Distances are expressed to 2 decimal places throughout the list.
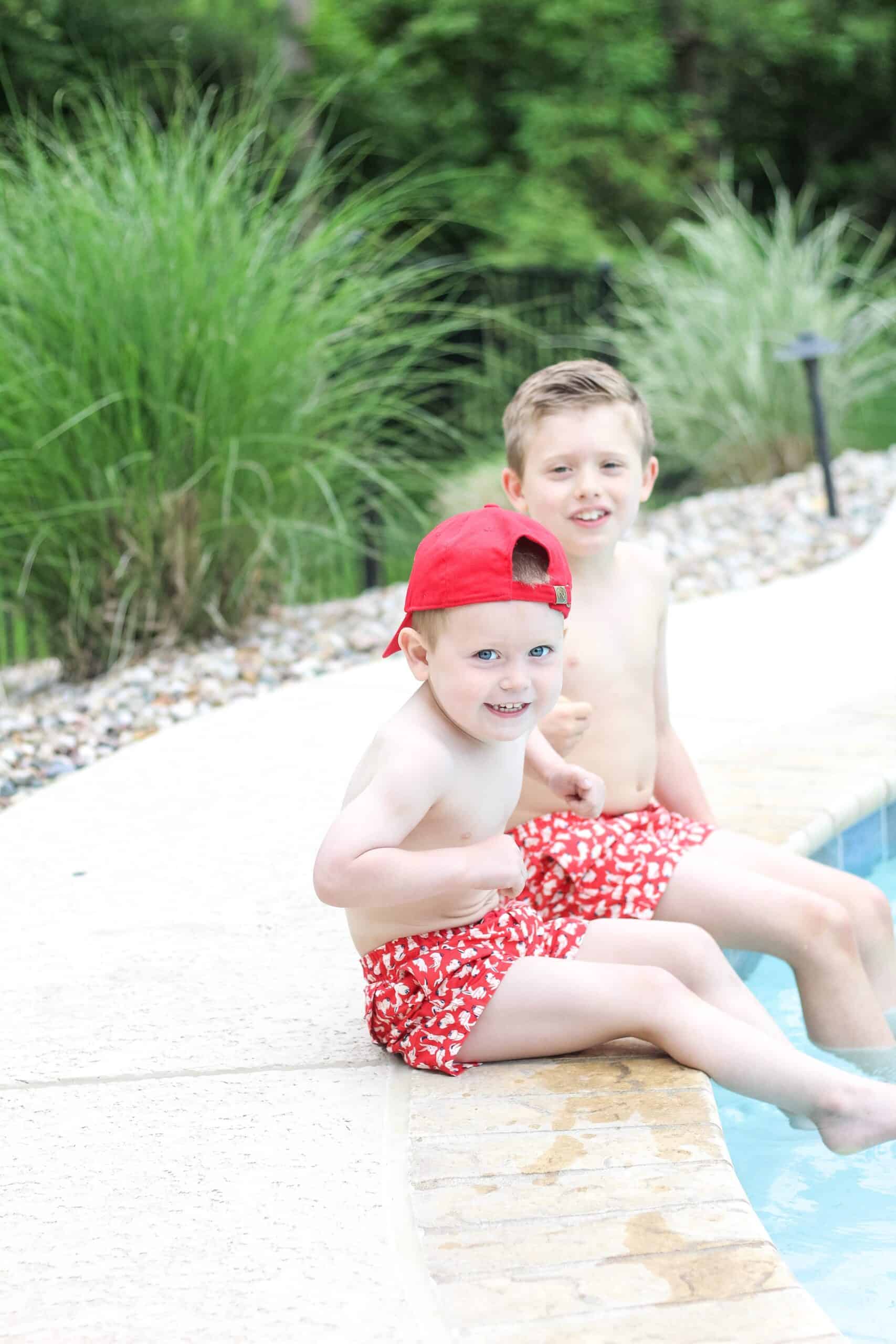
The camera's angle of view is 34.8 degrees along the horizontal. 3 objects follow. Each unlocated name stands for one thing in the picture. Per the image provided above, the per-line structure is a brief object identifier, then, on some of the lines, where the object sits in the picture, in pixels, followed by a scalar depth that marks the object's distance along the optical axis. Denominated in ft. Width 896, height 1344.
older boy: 7.88
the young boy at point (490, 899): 6.31
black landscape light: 24.39
